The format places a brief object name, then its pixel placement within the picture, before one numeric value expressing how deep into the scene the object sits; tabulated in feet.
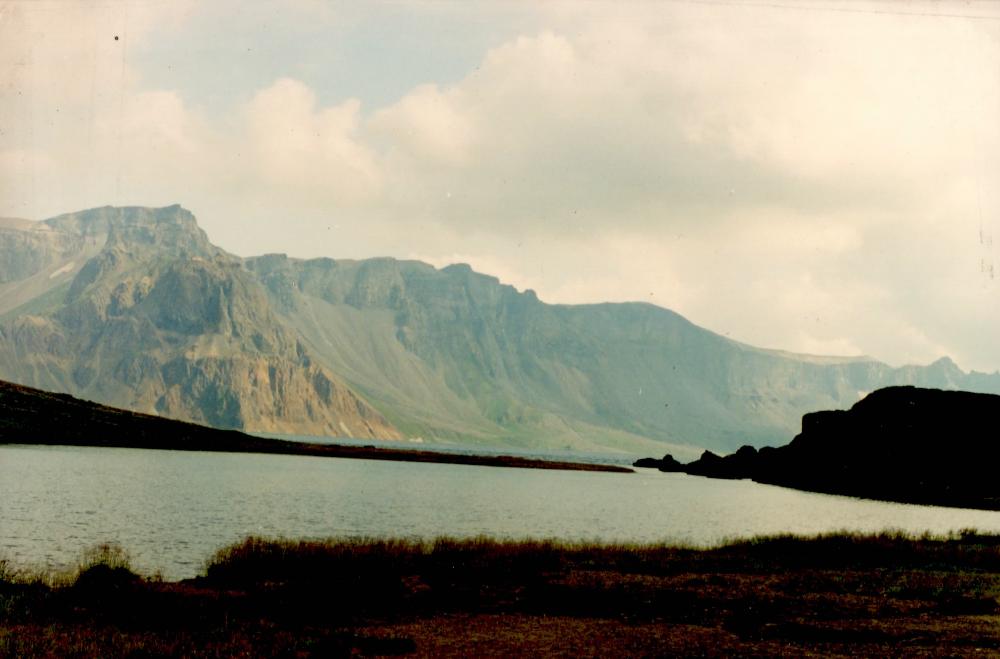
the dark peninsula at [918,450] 495.82
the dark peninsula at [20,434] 628.69
